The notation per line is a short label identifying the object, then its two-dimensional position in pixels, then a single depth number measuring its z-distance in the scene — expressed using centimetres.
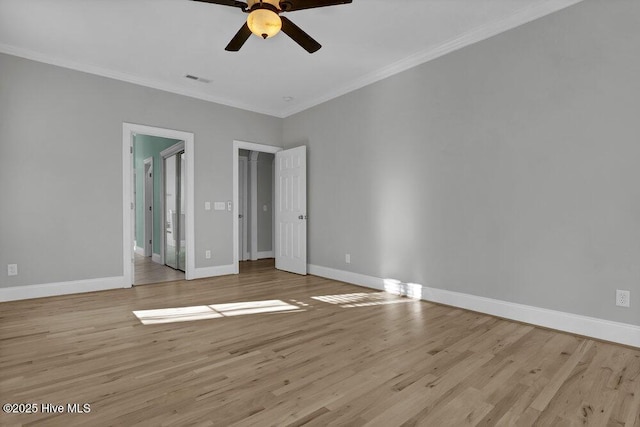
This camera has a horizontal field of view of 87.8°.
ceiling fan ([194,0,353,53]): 246
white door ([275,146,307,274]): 564
